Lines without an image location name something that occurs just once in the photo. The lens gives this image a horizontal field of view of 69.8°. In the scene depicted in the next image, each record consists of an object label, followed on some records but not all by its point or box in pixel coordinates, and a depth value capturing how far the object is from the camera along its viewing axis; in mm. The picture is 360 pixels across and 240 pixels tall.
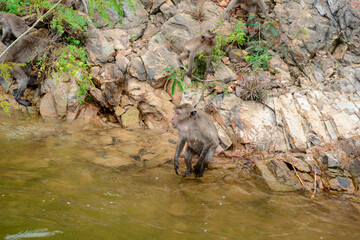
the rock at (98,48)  8031
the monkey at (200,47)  7112
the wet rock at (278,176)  4500
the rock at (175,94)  7326
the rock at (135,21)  8938
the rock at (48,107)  7157
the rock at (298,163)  5000
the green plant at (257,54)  7017
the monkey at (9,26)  7387
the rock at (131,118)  7084
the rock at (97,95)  7348
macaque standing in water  4566
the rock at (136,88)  7434
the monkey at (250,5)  8164
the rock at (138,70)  7547
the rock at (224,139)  6035
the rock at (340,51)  7609
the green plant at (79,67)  6770
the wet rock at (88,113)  7336
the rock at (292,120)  5727
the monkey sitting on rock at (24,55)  7306
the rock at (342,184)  4574
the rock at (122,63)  7648
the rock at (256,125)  5863
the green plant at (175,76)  7086
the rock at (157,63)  7461
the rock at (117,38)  8414
